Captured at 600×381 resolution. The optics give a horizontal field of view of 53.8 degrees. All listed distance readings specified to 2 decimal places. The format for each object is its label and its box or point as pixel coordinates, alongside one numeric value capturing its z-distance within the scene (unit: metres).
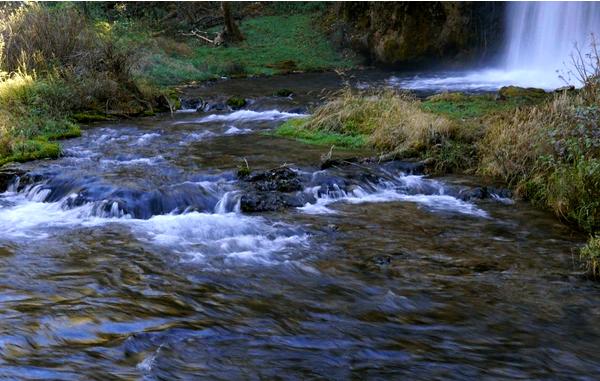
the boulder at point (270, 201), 8.36
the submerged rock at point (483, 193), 8.84
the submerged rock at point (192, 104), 17.75
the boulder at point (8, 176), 9.55
